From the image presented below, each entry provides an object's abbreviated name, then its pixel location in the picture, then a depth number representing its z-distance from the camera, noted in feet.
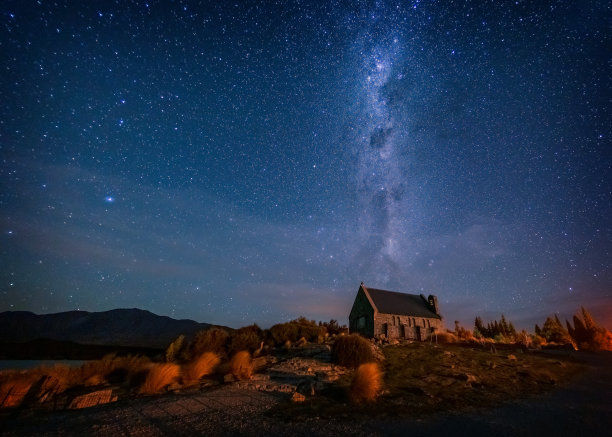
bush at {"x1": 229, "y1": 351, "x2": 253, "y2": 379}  39.93
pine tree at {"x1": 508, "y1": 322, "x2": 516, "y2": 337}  169.08
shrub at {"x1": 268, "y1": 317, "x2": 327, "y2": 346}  78.70
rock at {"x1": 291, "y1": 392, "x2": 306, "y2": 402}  26.86
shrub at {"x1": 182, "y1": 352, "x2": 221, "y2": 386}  37.91
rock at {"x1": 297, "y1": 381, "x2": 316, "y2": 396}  29.81
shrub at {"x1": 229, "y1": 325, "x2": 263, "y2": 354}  65.10
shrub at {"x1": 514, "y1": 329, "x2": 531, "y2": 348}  138.53
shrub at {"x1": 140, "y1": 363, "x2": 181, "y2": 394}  32.94
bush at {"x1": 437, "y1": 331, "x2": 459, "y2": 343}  106.52
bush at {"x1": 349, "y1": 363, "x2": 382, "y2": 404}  27.63
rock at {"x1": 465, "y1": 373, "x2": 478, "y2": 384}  37.52
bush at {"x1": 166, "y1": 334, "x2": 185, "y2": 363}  55.77
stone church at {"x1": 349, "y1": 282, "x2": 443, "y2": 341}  112.37
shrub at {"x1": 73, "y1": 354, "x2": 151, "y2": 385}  39.93
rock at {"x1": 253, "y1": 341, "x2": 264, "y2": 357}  62.23
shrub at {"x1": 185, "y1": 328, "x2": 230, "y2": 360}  60.56
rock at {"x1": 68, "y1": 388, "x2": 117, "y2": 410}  27.07
